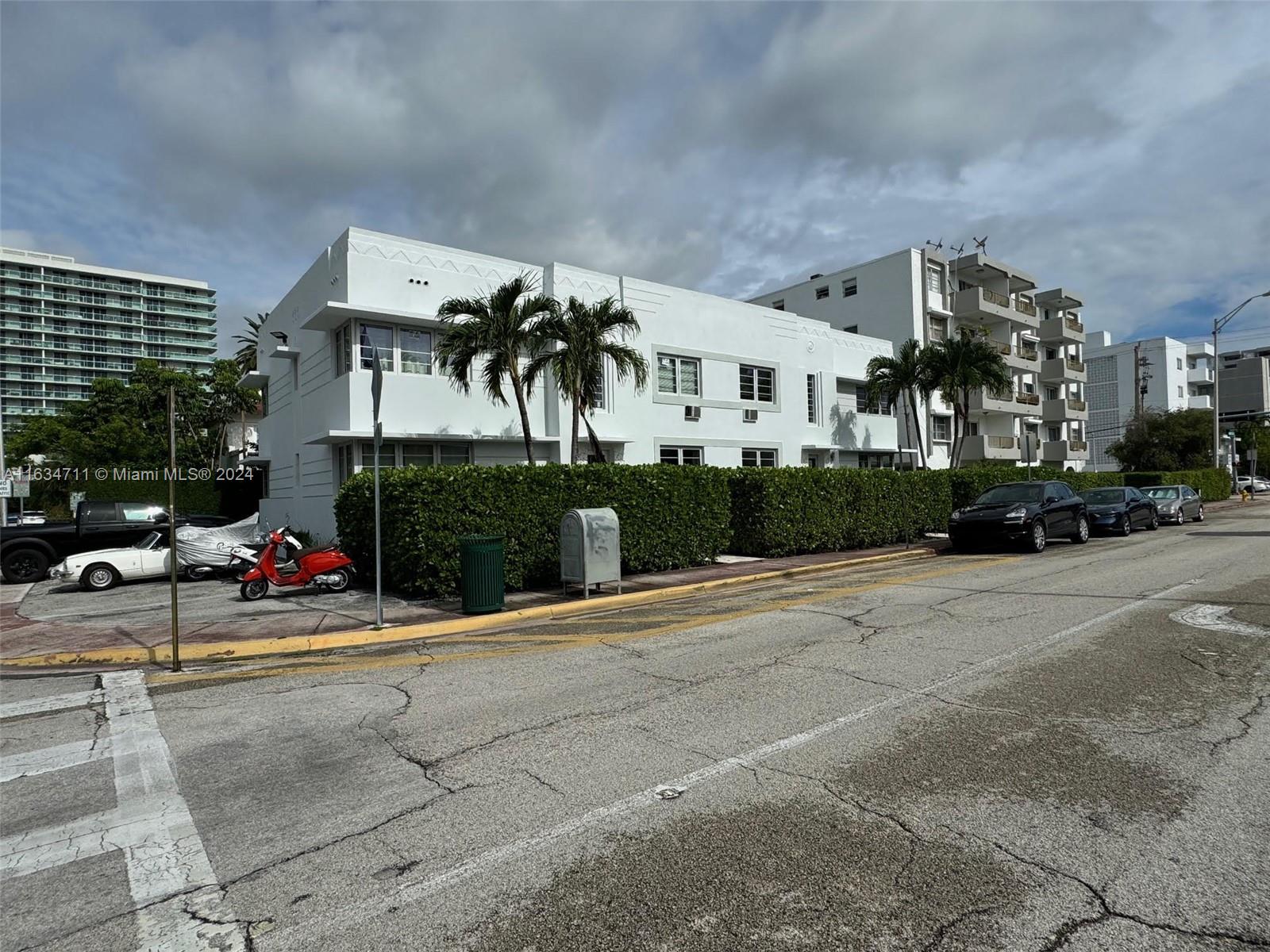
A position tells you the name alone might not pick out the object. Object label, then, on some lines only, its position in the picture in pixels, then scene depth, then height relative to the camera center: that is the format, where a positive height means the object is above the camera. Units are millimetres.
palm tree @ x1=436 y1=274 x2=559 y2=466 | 16125 +3213
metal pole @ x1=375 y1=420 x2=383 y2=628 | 9688 -1284
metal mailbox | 11930 -1149
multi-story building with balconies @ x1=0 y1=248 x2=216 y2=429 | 122812 +28837
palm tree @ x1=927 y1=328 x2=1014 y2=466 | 29484 +4004
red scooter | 12727 -1506
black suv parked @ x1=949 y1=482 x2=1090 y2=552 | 17703 -1244
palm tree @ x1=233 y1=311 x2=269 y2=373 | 44509 +8548
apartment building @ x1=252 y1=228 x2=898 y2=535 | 17828 +2778
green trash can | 10758 -1389
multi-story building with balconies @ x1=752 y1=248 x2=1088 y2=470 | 41531 +9204
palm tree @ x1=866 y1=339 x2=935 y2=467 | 29781 +3876
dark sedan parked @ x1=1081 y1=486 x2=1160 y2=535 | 22484 -1430
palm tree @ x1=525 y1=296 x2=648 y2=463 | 17125 +3001
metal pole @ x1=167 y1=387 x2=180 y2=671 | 7055 -238
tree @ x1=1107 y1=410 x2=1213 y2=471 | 47406 +1380
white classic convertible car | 14734 -1557
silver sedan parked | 26766 -1473
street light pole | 38772 +3044
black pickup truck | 16641 -1062
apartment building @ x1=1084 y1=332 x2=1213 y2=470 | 79875 +9141
